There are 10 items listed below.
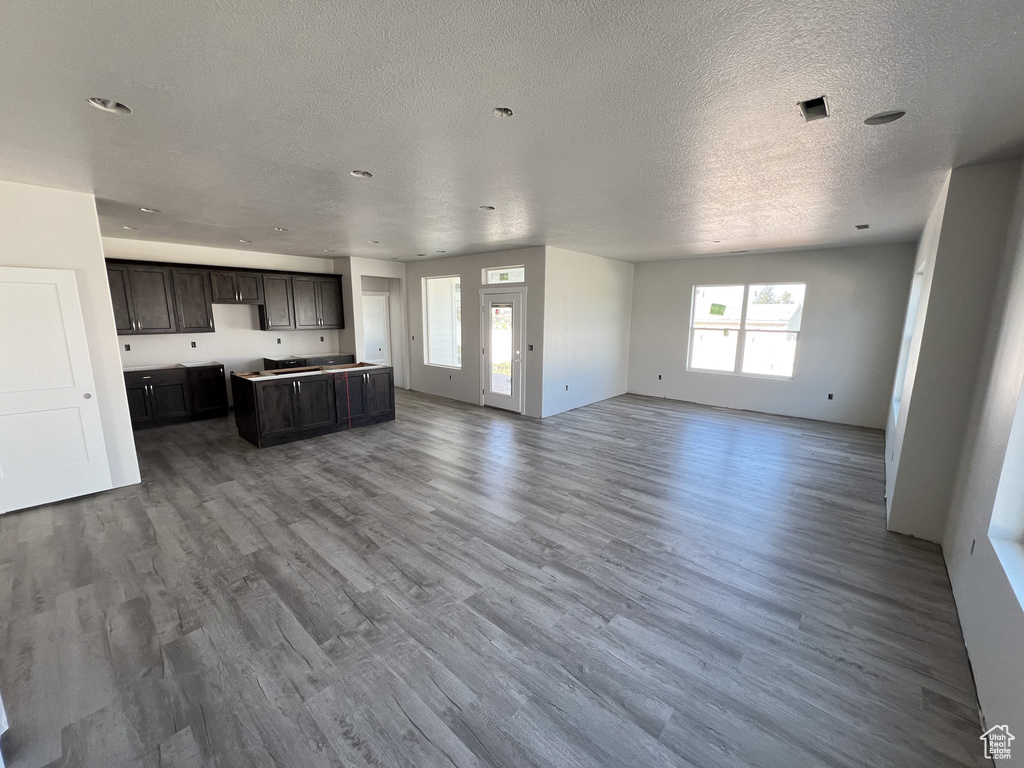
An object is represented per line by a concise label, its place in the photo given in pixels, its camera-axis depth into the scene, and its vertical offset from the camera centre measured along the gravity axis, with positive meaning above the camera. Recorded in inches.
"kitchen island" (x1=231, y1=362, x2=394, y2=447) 197.5 -44.9
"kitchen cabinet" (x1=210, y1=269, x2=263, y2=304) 247.8 +17.2
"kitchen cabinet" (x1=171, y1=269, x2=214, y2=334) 235.1 +8.8
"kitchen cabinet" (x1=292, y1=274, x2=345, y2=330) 281.7 +9.7
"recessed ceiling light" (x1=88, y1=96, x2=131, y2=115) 74.4 +38.8
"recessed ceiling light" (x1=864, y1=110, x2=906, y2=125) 75.4 +38.2
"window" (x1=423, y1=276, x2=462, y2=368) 307.4 -3.0
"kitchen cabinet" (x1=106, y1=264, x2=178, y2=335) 215.0 +8.4
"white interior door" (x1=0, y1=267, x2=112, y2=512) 127.0 -26.1
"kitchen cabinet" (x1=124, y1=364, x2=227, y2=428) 221.5 -45.5
